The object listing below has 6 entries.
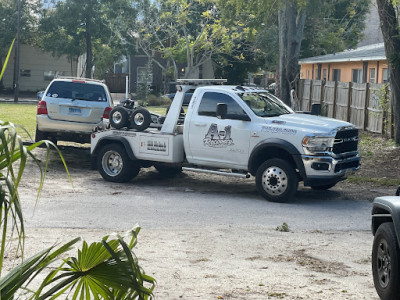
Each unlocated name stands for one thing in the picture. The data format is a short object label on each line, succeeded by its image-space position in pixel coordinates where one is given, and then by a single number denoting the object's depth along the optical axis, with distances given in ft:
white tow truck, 39.96
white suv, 53.83
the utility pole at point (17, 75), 146.19
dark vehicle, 20.34
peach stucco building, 100.99
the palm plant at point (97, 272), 10.31
